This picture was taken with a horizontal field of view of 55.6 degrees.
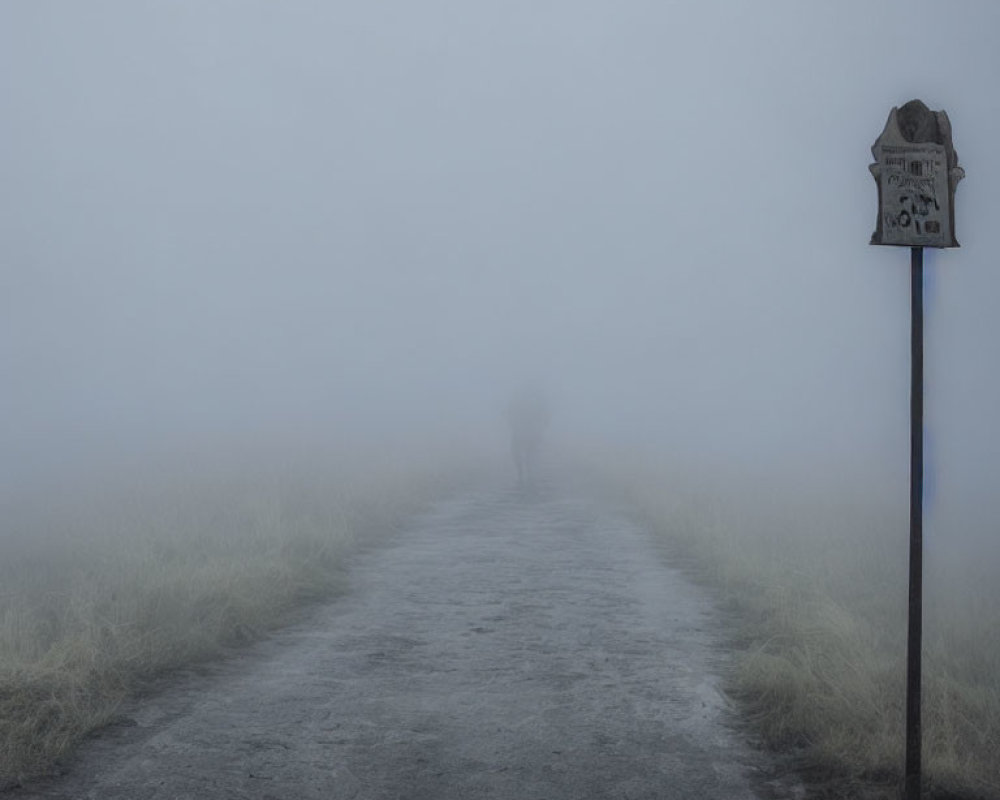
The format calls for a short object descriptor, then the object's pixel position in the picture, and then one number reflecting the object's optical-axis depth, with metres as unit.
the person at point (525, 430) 24.70
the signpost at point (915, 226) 4.62
